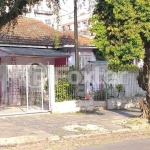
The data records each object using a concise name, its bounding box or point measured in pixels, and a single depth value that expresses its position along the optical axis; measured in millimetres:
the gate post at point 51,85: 16109
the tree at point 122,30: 12320
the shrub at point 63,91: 16562
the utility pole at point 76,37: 17377
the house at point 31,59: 16848
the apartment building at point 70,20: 59406
